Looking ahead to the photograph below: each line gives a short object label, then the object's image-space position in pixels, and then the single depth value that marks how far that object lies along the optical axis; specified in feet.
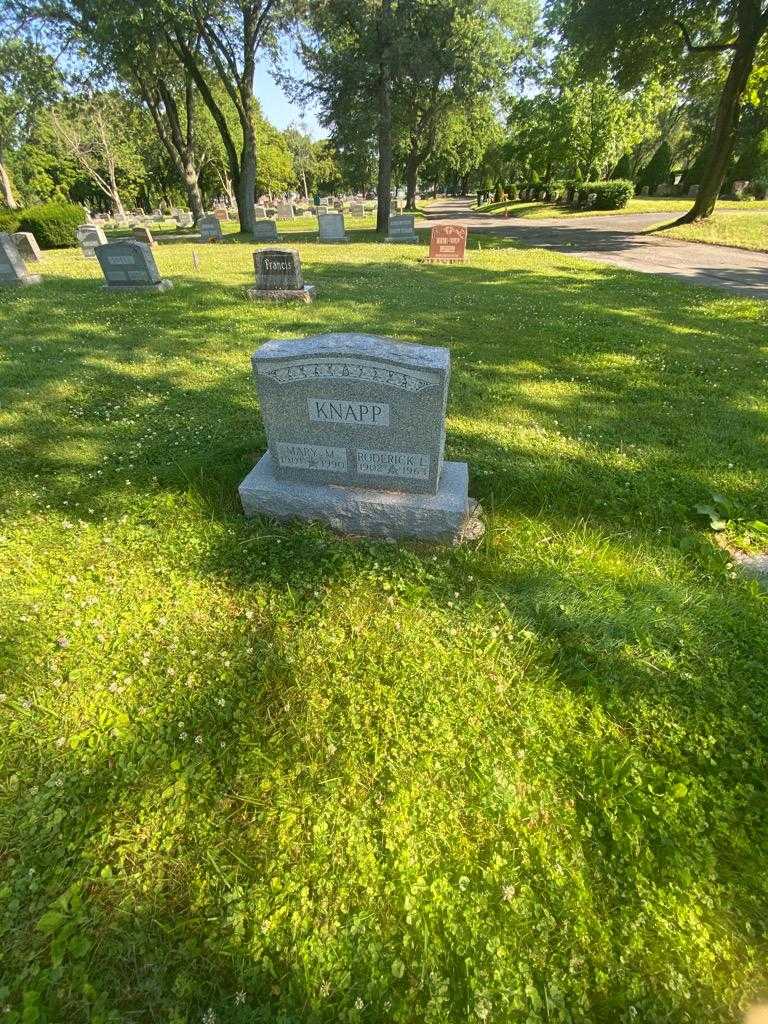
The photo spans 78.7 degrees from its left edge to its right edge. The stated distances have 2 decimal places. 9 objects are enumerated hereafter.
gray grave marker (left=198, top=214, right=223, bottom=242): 75.31
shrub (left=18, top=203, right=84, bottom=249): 72.08
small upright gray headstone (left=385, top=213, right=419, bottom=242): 69.62
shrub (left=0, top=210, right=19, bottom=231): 71.31
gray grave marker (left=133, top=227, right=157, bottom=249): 62.69
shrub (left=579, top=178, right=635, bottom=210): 103.76
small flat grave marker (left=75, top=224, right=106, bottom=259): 67.00
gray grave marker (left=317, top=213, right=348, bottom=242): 71.15
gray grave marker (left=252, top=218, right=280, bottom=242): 72.02
